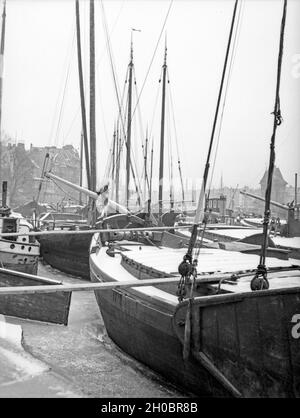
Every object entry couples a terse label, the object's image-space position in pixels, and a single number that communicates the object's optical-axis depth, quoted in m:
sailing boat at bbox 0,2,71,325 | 8.21
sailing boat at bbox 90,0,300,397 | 3.94
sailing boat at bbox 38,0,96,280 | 14.60
